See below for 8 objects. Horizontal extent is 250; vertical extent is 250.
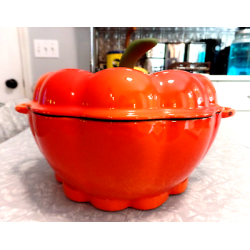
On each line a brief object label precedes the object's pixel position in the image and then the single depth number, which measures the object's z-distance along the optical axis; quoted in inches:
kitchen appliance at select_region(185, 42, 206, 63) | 51.9
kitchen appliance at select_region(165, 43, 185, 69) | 52.1
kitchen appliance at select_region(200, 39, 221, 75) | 52.6
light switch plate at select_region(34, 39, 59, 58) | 52.9
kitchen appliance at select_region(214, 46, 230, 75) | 53.8
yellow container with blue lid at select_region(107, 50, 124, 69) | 43.4
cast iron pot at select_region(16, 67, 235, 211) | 9.2
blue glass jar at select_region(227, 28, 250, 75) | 52.5
